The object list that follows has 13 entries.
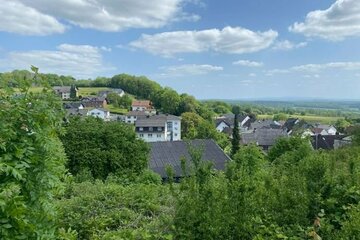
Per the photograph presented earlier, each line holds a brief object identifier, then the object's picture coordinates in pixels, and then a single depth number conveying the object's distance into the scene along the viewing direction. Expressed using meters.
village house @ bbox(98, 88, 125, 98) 85.91
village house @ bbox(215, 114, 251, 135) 72.69
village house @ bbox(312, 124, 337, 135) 67.71
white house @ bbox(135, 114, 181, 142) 54.00
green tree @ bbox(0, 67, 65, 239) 2.42
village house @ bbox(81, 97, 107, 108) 72.85
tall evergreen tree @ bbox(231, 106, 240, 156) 37.50
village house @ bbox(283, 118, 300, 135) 77.44
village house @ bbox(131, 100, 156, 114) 78.88
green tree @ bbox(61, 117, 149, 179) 17.72
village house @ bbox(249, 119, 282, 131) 72.94
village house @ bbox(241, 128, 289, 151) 50.49
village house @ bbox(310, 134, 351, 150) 47.20
